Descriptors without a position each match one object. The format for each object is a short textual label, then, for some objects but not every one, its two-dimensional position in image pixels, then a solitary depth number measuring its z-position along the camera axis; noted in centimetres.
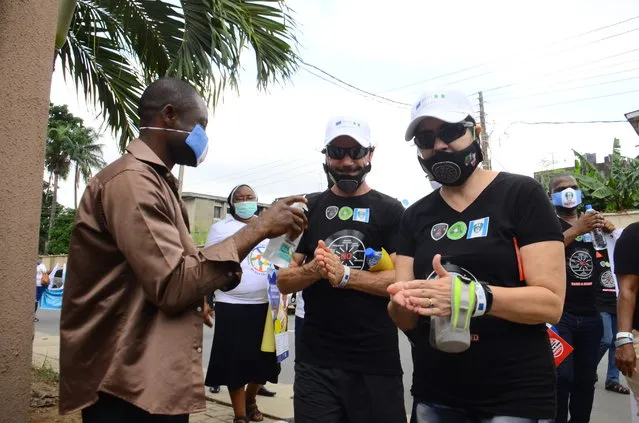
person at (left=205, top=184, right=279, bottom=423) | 476
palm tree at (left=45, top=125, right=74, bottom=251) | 4619
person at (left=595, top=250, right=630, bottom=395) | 552
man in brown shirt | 185
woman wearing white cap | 182
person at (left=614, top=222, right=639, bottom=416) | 338
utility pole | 2444
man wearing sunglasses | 282
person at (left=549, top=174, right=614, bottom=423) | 418
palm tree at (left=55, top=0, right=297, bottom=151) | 536
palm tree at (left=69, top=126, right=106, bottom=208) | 4822
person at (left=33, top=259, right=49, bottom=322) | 1726
